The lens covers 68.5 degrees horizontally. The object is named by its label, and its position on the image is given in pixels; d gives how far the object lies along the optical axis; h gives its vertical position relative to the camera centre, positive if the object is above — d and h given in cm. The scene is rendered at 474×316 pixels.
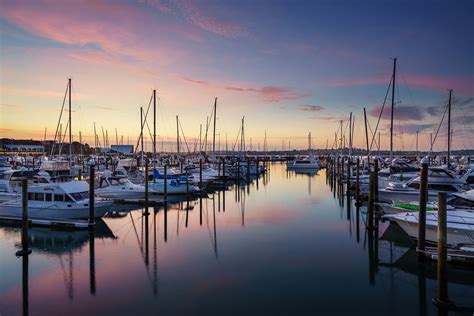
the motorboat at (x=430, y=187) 2494 -284
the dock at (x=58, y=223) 2042 -446
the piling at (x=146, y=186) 2725 -299
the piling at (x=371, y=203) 2008 -316
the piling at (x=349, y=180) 3781 -350
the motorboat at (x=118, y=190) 3145 -381
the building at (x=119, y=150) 11181 -59
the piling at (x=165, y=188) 2997 -349
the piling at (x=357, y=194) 2848 -372
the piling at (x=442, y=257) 1063 -333
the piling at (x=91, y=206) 2011 -337
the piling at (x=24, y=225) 1570 -347
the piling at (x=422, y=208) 1428 -249
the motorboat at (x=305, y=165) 8031 -378
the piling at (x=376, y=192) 2532 -324
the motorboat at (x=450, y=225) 1488 -340
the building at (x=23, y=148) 11606 +1
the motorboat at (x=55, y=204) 2166 -353
